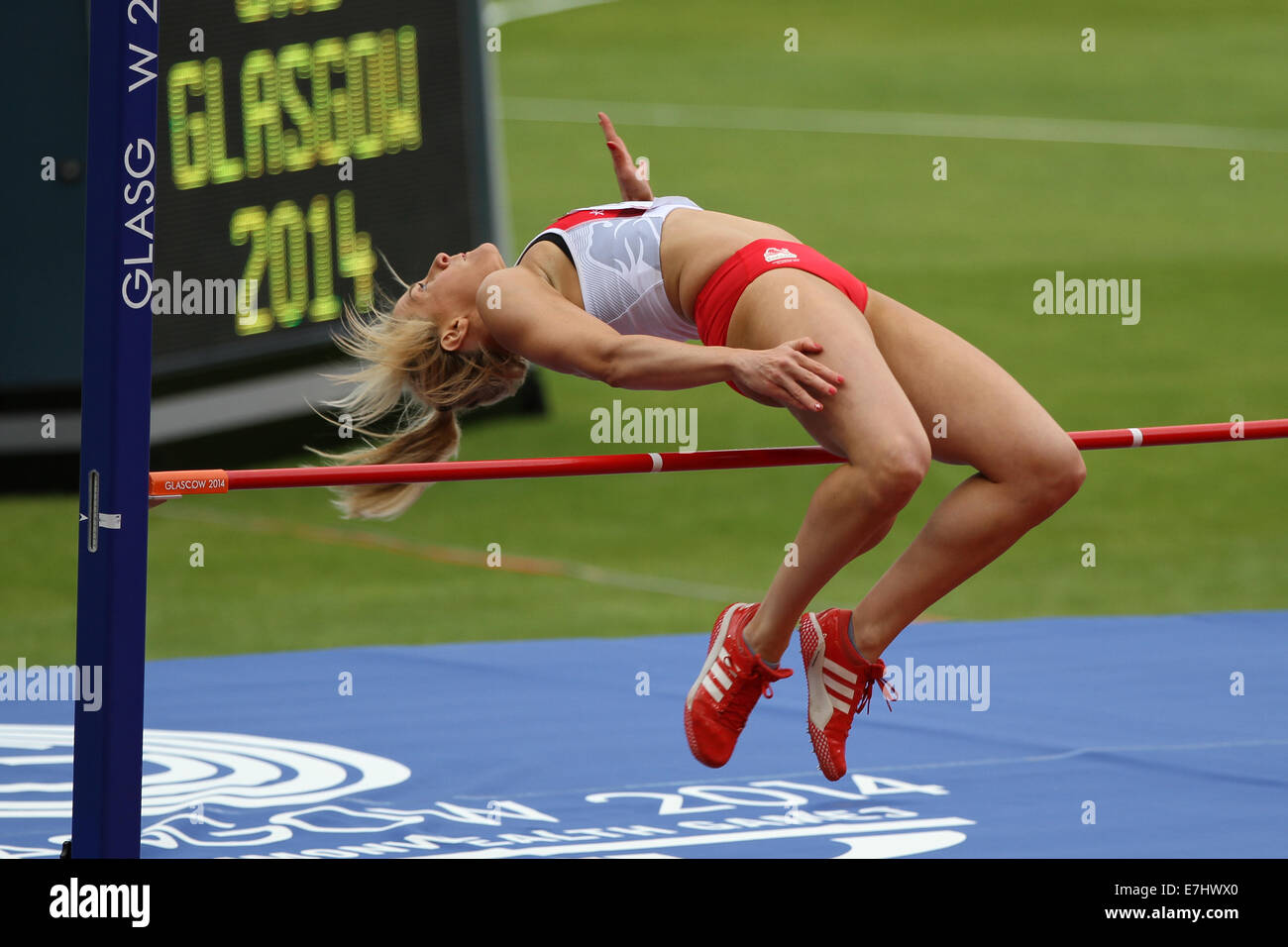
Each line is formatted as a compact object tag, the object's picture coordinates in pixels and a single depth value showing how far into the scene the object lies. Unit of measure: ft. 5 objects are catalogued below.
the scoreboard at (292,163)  50.67
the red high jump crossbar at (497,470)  22.25
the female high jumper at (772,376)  22.82
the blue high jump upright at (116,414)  20.85
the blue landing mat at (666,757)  26.20
